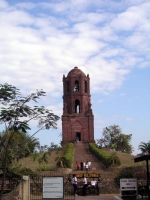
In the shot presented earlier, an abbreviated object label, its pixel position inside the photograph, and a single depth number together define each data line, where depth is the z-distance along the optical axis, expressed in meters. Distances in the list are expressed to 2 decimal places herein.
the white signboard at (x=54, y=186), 14.55
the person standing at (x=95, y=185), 18.67
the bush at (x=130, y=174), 18.05
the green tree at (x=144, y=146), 46.88
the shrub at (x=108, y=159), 26.56
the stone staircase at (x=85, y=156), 27.75
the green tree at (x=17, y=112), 14.34
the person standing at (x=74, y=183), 17.90
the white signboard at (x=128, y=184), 15.52
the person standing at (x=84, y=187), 18.09
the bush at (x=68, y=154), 26.61
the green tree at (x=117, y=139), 60.06
